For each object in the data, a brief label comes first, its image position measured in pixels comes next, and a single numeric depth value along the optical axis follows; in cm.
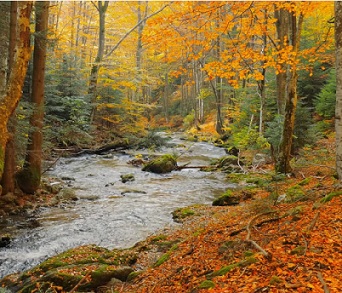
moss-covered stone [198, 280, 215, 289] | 297
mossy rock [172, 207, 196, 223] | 786
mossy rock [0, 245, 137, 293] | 418
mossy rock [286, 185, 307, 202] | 561
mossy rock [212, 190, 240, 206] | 880
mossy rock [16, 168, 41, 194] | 903
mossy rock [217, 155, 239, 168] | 1509
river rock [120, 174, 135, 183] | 1257
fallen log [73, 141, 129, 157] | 1825
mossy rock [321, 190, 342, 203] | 463
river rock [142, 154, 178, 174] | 1449
